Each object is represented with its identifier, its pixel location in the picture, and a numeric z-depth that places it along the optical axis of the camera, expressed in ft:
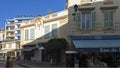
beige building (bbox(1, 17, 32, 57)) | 130.89
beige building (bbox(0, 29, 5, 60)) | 155.45
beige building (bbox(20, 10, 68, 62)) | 61.10
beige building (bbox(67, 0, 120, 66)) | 42.60
